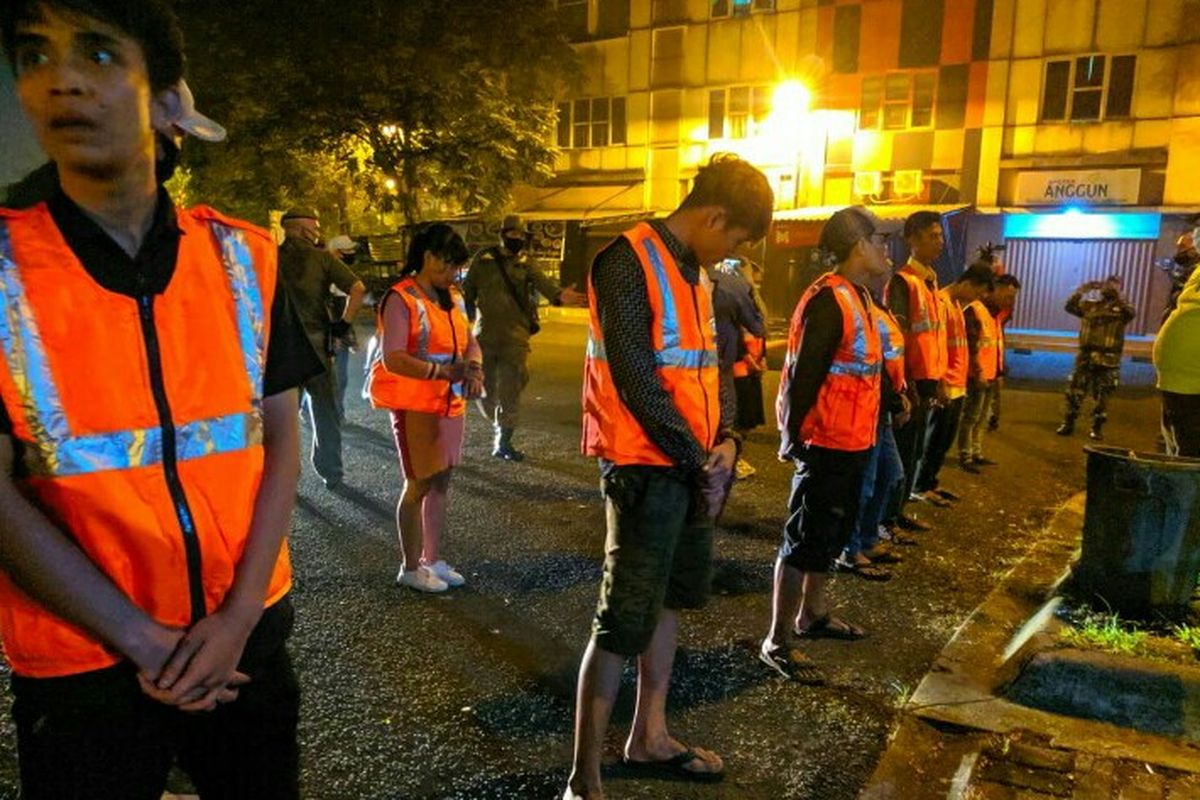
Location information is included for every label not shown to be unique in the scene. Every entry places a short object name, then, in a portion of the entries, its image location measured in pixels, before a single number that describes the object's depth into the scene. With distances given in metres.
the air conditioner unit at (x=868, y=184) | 25.48
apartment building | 22.22
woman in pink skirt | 4.49
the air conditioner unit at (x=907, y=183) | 25.05
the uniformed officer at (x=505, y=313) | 7.92
